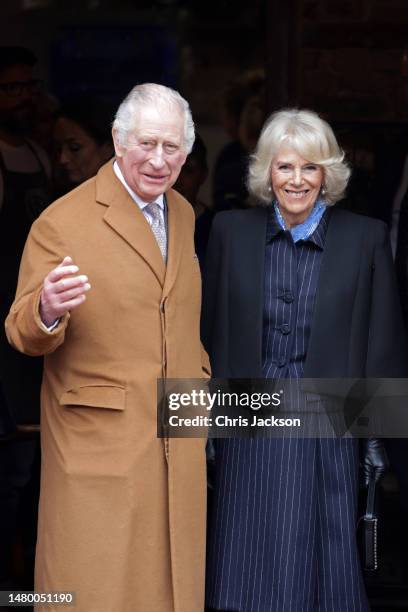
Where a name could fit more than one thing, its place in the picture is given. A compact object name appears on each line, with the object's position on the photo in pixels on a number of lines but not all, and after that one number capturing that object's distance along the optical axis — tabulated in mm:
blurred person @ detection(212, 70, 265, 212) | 12555
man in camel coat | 6934
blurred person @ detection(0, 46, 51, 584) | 10180
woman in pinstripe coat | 7551
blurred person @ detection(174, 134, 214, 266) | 10367
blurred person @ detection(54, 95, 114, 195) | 10555
